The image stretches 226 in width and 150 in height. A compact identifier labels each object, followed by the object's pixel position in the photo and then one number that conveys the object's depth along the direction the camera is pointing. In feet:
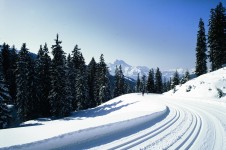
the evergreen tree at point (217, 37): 143.38
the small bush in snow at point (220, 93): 90.86
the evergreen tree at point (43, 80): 126.00
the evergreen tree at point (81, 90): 152.35
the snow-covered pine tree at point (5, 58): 165.97
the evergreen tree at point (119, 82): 224.90
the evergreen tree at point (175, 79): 237.31
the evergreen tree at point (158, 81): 250.78
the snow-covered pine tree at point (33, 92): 122.42
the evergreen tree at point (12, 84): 157.92
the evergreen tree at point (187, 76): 213.19
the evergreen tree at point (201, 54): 160.35
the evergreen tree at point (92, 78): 192.75
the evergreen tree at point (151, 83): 231.38
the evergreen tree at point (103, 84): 175.73
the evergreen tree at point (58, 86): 112.06
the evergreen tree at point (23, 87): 117.80
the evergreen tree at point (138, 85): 307.66
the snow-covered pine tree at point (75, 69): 157.12
